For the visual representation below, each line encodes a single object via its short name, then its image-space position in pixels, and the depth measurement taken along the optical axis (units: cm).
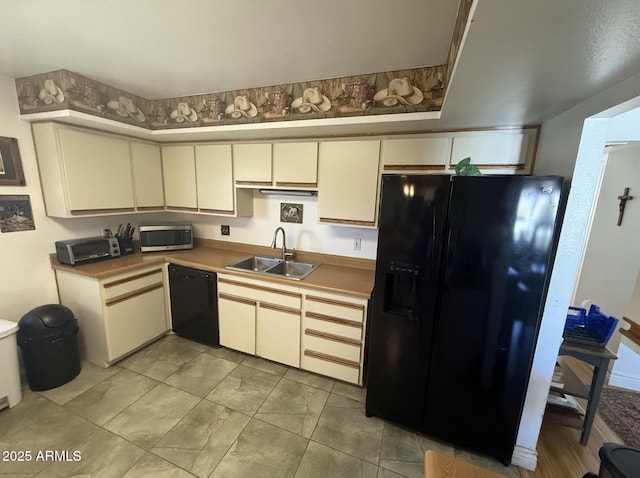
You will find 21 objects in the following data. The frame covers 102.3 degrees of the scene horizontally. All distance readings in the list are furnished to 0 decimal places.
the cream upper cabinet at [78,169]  207
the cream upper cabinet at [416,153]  192
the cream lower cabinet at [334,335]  202
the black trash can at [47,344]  196
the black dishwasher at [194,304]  251
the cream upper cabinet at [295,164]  224
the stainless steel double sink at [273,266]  255
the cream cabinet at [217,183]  258
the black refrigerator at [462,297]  138
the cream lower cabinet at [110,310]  219
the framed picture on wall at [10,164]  198
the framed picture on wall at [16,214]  201
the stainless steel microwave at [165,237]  273
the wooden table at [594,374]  164
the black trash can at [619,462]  58
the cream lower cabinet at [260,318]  224
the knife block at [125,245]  262
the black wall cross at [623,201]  237
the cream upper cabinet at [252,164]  241
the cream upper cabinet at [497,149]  177
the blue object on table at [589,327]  171
